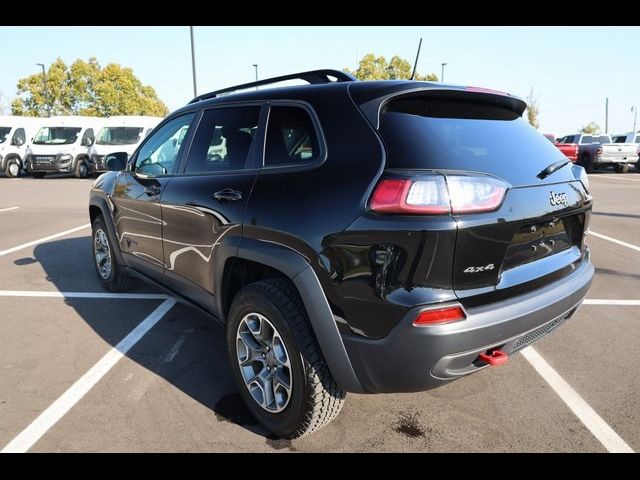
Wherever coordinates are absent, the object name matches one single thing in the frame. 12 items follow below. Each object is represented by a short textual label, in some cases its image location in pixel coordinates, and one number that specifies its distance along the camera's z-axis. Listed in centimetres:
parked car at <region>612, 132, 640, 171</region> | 2453
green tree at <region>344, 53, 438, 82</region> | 4550
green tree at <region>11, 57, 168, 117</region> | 4469
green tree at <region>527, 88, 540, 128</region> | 4454
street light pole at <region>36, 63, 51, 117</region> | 4319
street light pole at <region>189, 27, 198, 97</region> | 1978
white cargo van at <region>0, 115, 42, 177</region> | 2003
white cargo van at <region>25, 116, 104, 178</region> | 1892
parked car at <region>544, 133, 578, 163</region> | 2284
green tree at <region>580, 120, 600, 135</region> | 9725
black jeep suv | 194
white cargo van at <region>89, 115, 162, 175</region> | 1884
